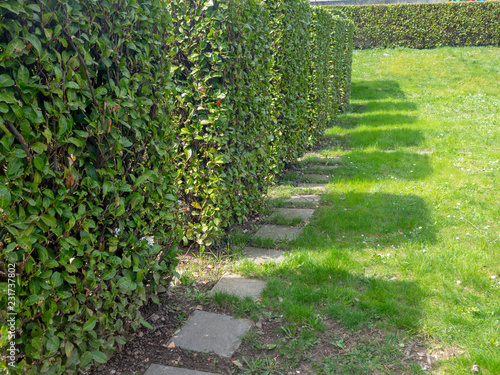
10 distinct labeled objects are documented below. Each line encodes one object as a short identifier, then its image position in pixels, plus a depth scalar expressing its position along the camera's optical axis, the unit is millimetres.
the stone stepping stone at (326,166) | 7333
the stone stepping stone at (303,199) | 5712
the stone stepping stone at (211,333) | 2824
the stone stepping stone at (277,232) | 4523
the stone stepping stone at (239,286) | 3449
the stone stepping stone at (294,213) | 5124
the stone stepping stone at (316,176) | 6801
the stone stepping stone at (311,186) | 6320
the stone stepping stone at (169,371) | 2566
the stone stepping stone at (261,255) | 4055
